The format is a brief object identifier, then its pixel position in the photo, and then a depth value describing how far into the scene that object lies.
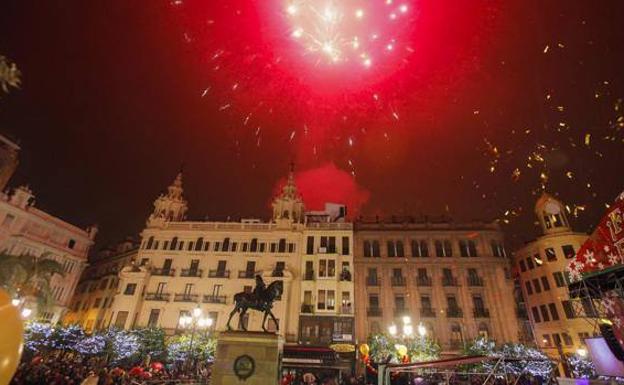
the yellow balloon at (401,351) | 16.40
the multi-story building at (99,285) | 44.81
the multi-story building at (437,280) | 33.75
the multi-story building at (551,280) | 32.88
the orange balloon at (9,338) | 3.78
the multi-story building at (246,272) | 34.69
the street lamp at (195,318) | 22.35
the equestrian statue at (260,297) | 14.38
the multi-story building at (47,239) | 39.56
